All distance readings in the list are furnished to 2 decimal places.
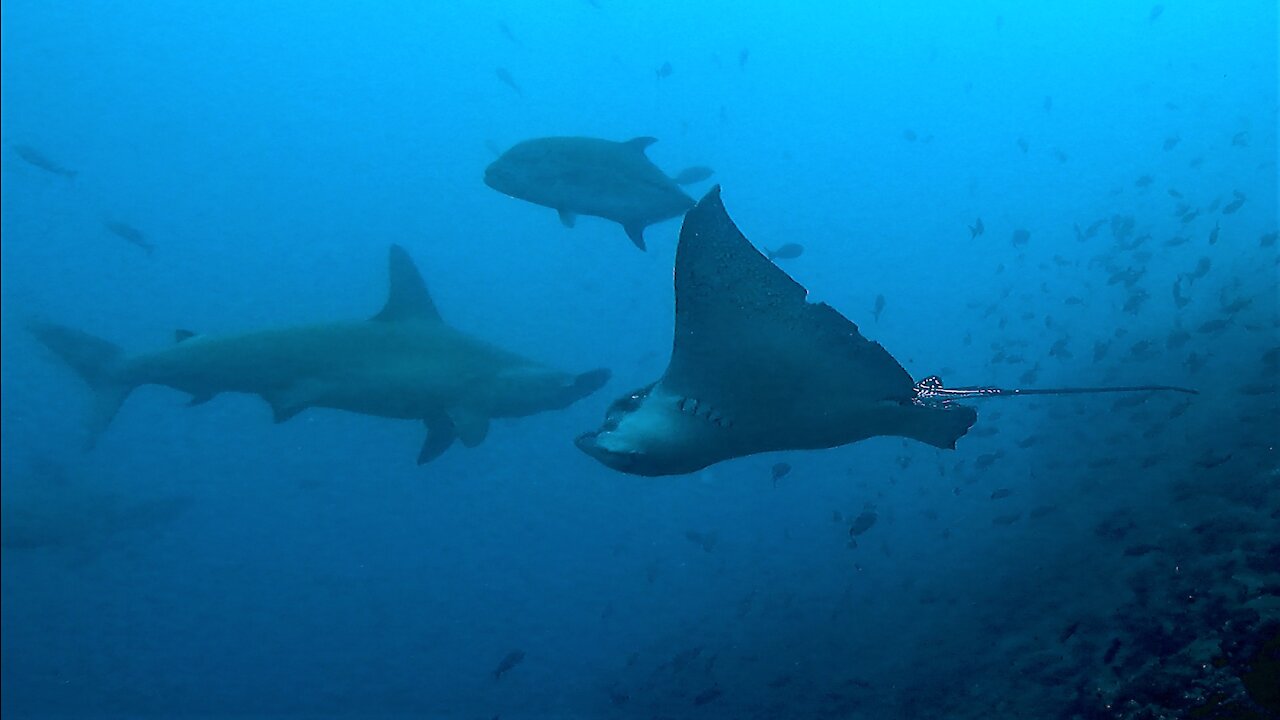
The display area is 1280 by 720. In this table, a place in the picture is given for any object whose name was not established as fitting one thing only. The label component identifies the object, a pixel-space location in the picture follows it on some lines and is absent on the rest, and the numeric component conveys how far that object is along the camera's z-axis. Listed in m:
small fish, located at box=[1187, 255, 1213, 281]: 11.38
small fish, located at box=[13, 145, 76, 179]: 13.62
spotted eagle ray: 2.97
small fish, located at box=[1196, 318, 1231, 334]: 9.98
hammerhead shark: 6.22
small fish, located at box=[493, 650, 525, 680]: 9.41
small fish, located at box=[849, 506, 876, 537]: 8.28
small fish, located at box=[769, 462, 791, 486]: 9.20
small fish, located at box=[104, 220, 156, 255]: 14.40
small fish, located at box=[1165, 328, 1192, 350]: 10.42
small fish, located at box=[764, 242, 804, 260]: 11.65
